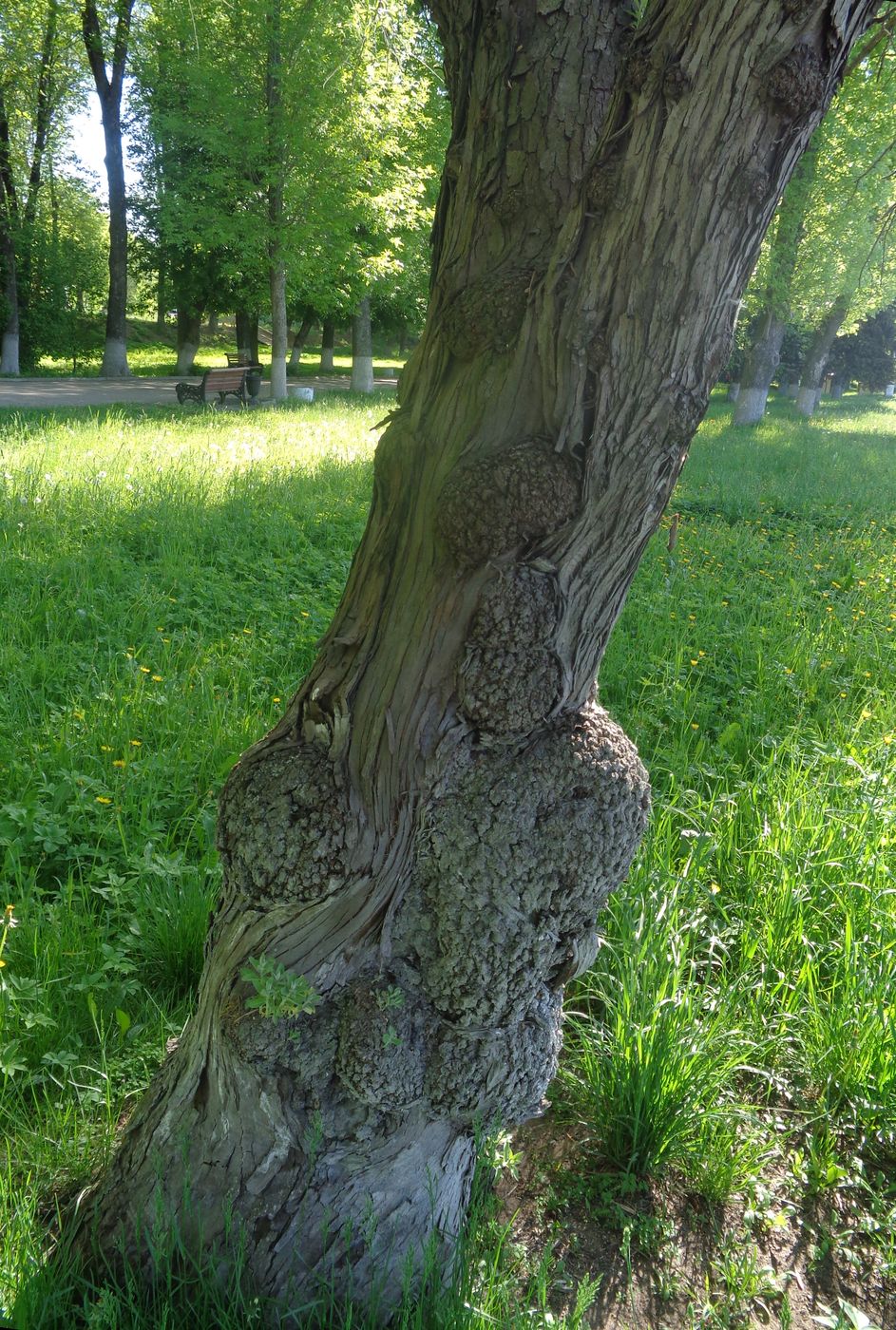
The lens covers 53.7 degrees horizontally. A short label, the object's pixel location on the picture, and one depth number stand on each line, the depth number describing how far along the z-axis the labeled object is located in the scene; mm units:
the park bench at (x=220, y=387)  16609
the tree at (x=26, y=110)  22406
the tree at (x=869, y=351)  42094
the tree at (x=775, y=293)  16391
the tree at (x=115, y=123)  19331
